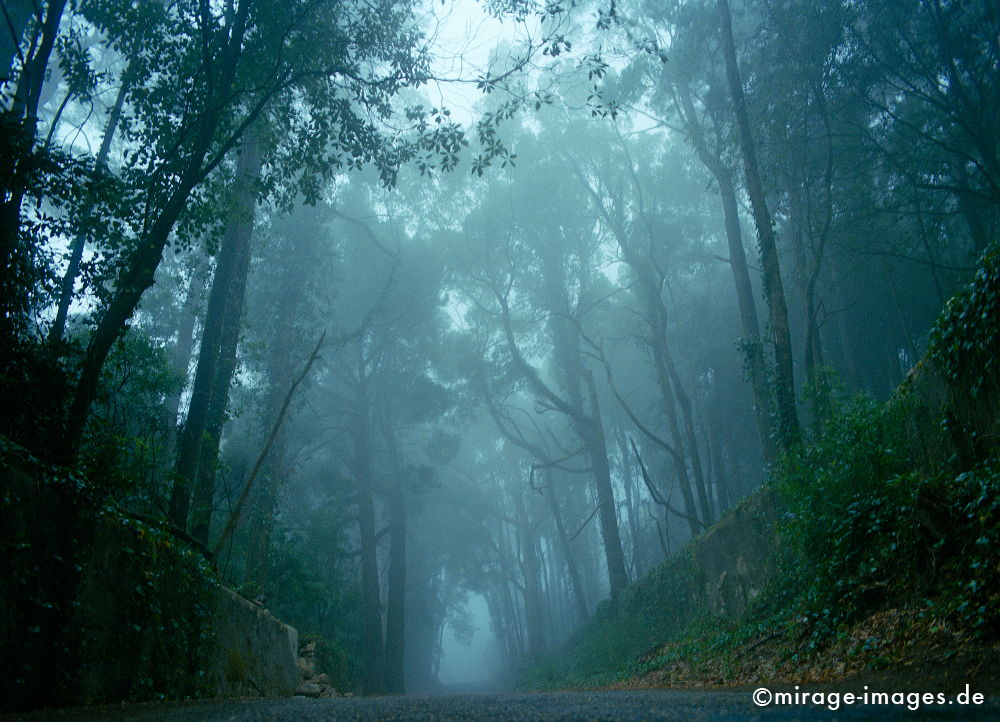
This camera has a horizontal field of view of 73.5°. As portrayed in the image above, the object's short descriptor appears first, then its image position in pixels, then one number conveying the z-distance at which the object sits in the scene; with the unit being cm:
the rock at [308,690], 902
